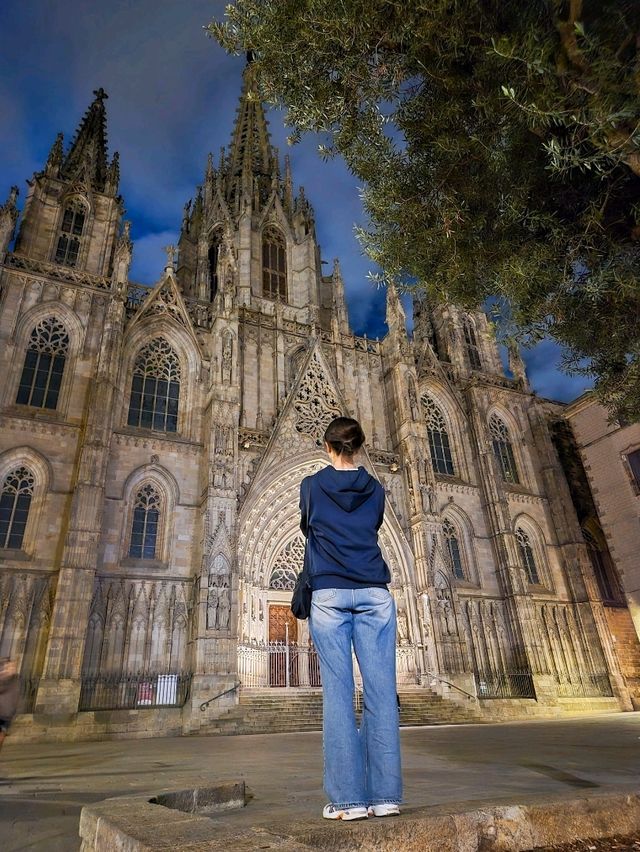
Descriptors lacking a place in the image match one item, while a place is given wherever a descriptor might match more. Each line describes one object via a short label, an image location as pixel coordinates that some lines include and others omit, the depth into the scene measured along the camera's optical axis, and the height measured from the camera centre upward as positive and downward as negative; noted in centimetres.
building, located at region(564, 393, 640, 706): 1945 +548
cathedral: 1493 +632
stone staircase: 1384 -95
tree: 571 +633
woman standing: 240 +21
